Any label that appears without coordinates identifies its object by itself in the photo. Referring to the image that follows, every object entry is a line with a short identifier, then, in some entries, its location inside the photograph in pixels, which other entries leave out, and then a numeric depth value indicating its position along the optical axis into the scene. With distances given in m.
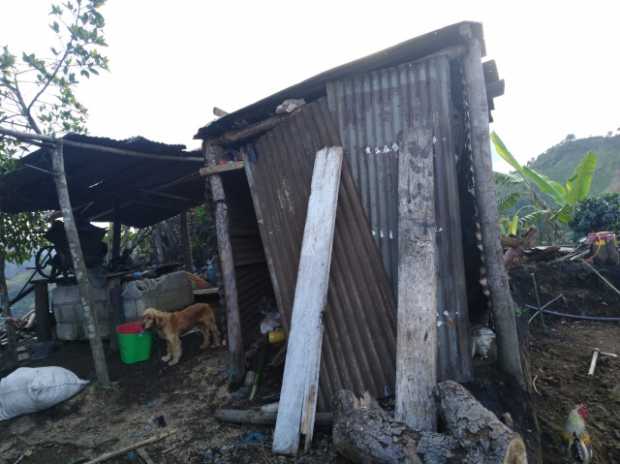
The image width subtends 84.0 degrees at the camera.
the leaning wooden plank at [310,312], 2.77
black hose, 5.36
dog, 5.04
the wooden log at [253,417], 2.95
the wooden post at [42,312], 6.99
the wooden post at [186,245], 9.18
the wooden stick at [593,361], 3.97
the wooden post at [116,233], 7.54
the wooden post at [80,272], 4.57
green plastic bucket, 5.14
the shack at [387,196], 2.82
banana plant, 7.91
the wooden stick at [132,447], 3.08
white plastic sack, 4.02
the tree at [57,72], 4.45
